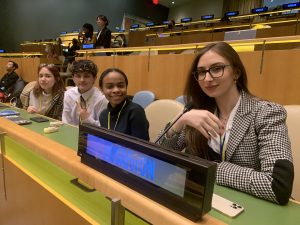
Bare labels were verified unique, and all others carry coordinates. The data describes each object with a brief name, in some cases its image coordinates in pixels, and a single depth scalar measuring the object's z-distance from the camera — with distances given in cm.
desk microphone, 87
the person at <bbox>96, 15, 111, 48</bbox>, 478
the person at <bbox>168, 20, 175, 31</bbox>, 822
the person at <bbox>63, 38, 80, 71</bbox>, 609
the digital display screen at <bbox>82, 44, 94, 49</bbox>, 457
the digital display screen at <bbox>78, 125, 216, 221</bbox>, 45
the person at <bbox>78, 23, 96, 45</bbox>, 535
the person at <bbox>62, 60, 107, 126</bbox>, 190
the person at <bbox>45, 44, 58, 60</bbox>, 695
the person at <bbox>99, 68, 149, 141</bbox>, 148
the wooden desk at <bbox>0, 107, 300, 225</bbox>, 54
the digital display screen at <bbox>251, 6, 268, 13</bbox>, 685
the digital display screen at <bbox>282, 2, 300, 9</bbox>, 645
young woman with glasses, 69
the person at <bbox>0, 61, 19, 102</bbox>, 518
